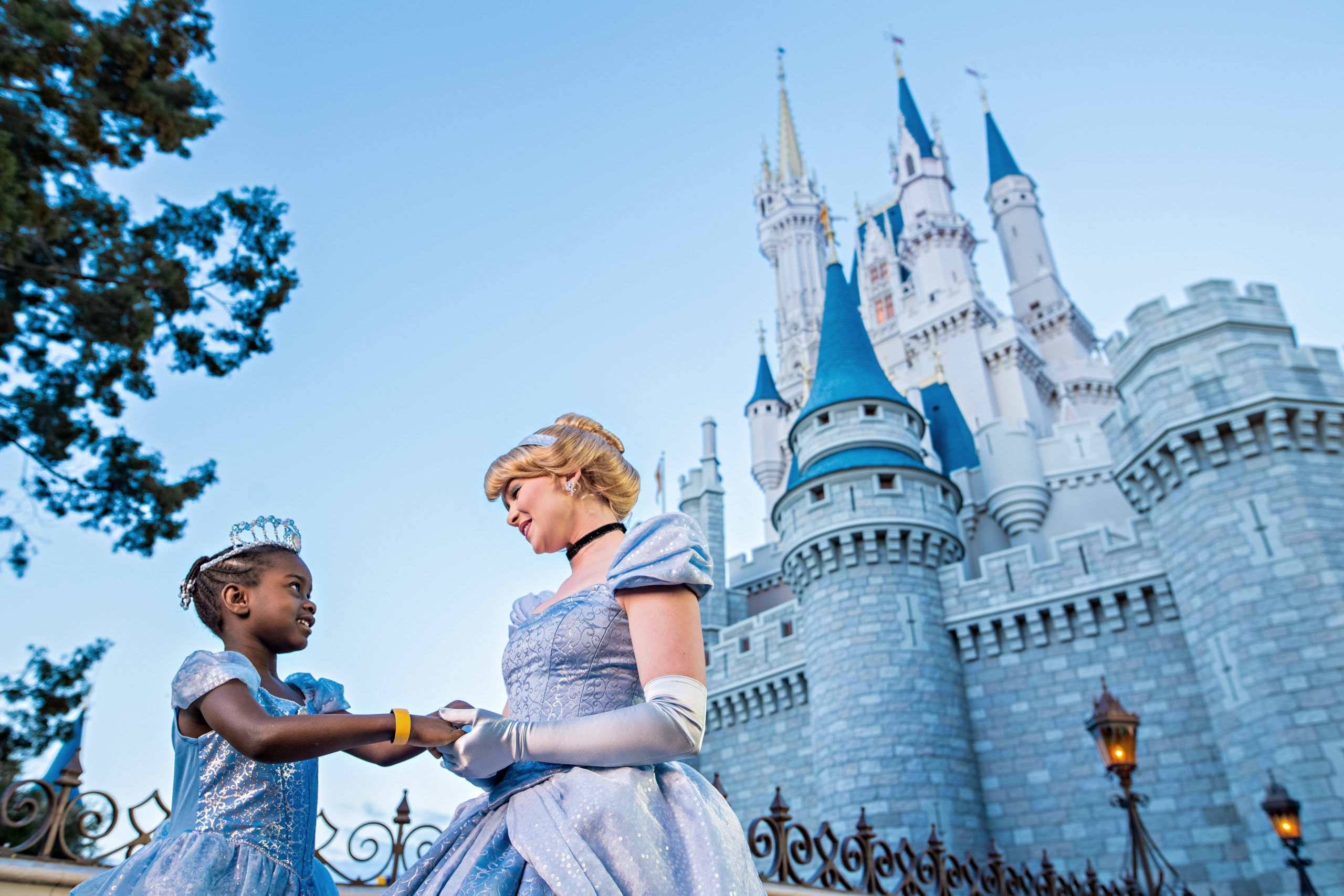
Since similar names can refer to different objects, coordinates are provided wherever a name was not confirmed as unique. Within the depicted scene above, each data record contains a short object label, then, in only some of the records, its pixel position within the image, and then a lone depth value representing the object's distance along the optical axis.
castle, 9.09
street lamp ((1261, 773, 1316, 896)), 8.00
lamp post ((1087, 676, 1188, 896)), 6.84
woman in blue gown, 1.47
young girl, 1.51
